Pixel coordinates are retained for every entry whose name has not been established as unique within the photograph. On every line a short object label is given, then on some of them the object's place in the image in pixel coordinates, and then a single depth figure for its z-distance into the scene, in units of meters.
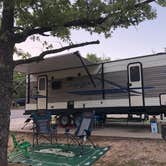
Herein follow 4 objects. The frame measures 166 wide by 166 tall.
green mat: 3.76
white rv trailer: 6.50
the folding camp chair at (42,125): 5.17
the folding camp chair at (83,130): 4.55
